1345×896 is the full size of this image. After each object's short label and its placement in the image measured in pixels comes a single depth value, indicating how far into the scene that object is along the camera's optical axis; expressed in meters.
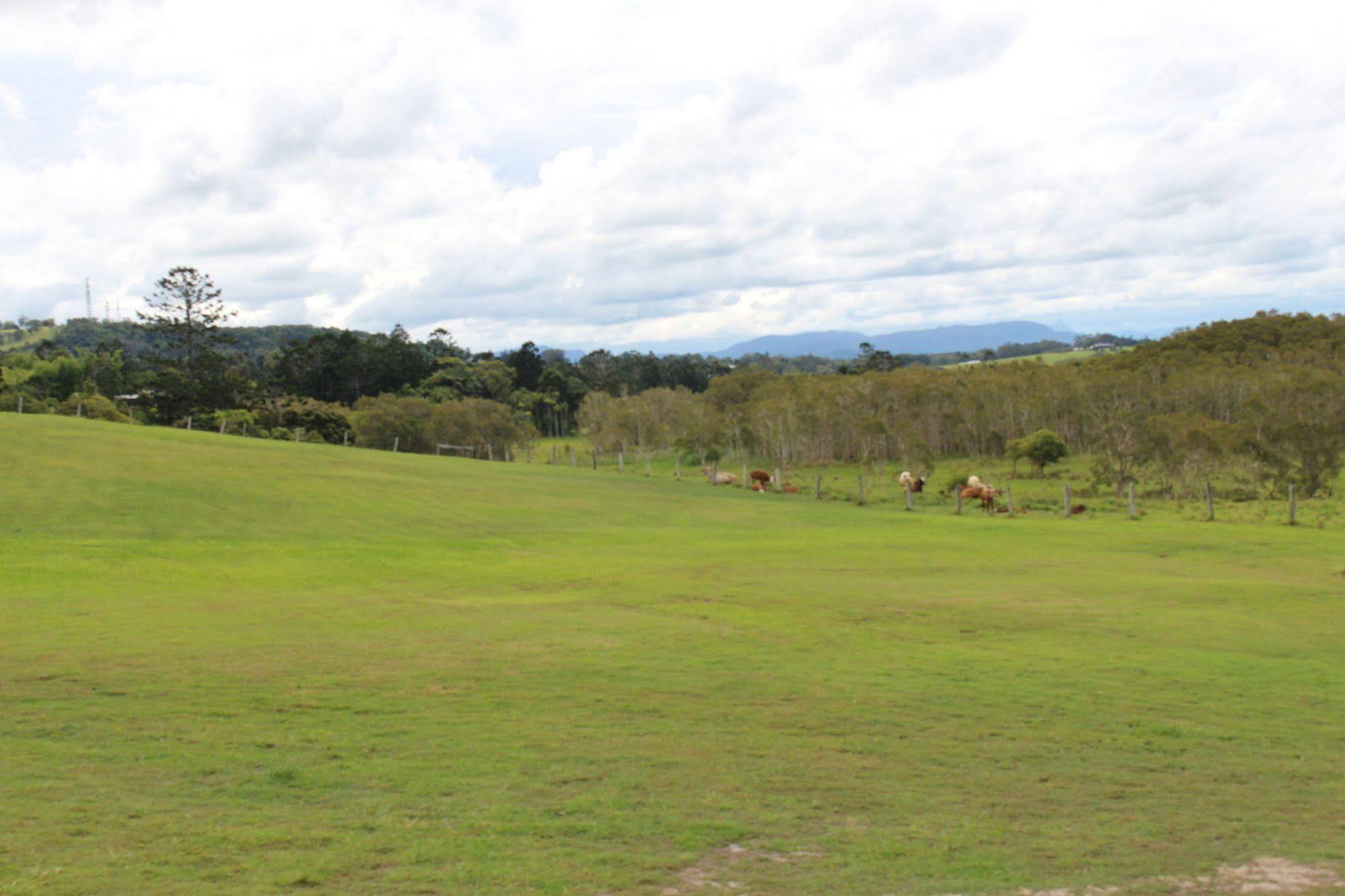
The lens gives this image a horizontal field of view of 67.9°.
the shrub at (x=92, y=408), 73.00
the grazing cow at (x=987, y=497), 46.53
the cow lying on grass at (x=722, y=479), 63.12
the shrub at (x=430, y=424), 79.38
